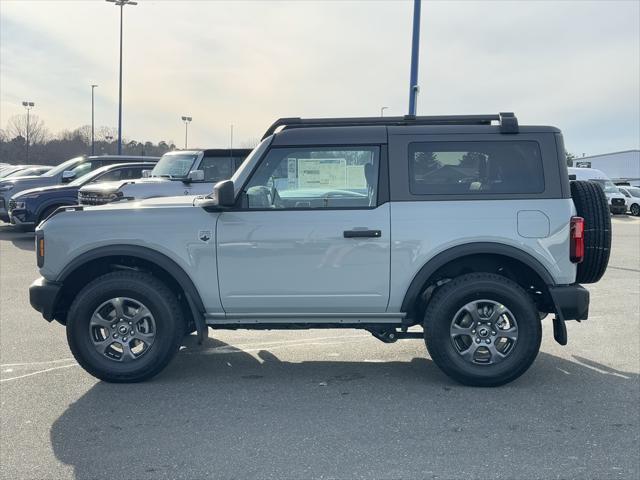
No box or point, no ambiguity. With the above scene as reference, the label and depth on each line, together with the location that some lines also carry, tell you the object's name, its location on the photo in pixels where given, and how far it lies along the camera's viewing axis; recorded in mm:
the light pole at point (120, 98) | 37000
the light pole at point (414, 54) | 13250
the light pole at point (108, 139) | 78500
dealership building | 76312
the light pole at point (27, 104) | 74000
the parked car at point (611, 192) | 28719
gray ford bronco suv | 4723
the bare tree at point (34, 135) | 81875
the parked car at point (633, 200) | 30016
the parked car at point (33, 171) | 21534
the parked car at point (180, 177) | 11211
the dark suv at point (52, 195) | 13492
